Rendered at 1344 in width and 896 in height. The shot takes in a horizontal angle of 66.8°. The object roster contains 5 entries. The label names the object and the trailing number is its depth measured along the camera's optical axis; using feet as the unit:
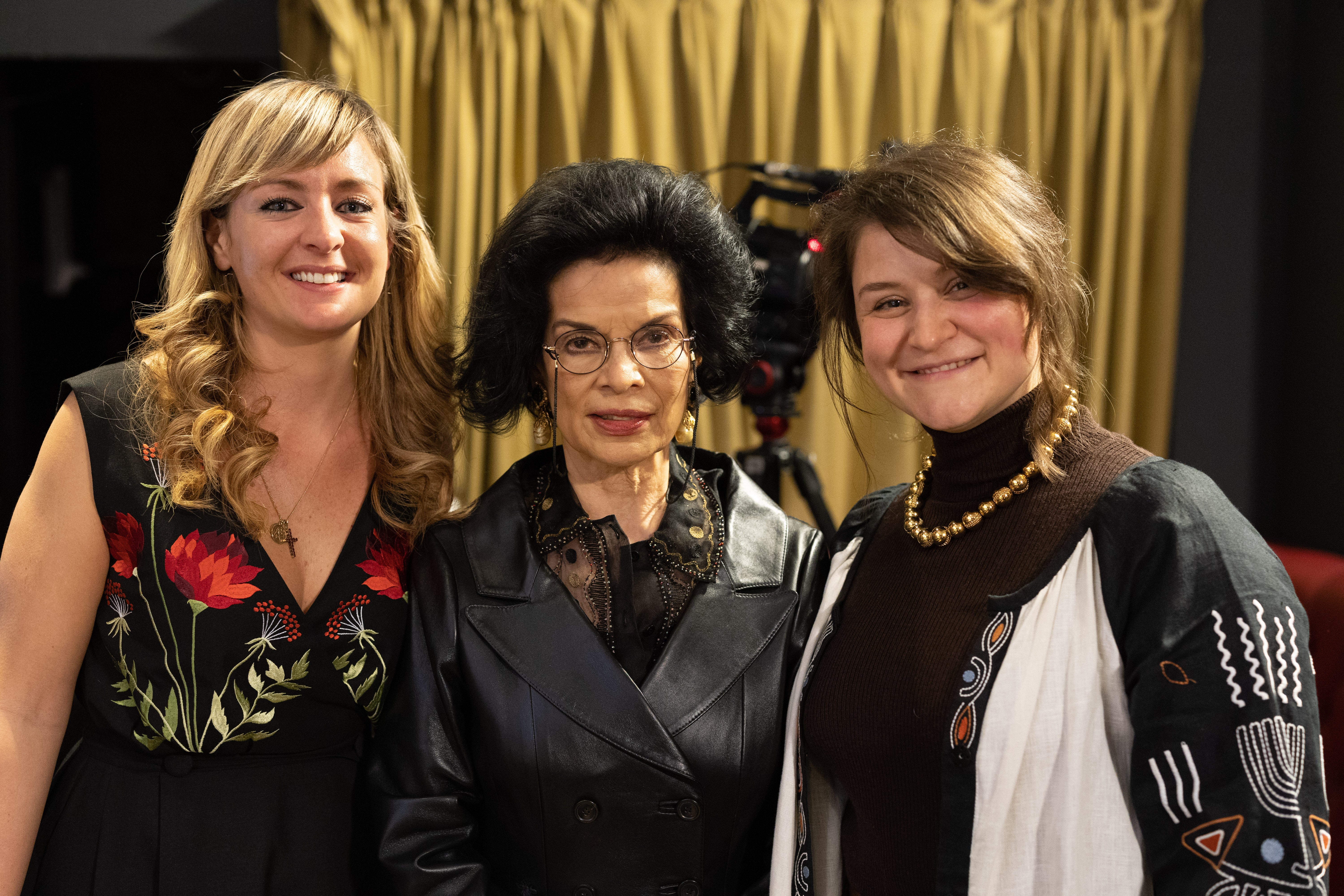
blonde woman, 4.47
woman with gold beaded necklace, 3.21
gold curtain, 8.74
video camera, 6.57
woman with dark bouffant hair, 4.37
